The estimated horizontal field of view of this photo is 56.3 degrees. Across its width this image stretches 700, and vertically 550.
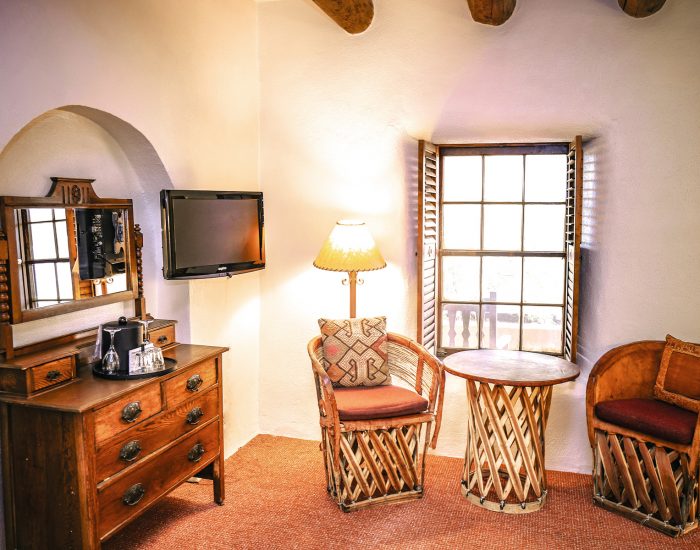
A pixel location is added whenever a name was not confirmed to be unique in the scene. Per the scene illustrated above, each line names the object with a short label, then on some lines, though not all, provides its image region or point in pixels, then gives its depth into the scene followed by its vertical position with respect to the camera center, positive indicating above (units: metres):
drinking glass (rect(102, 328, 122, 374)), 2.86 -0.61
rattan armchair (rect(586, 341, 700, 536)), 3.24 -1.20
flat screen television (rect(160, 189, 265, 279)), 3.39 -0.08
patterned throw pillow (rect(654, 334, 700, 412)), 3.45 -0.88
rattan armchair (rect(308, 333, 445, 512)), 3.45 -1.26
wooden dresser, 2.52 -0.94
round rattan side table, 3.49 -1.17
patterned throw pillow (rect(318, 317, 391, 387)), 3.79 -0.80
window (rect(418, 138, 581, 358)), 4.22 -0.23
